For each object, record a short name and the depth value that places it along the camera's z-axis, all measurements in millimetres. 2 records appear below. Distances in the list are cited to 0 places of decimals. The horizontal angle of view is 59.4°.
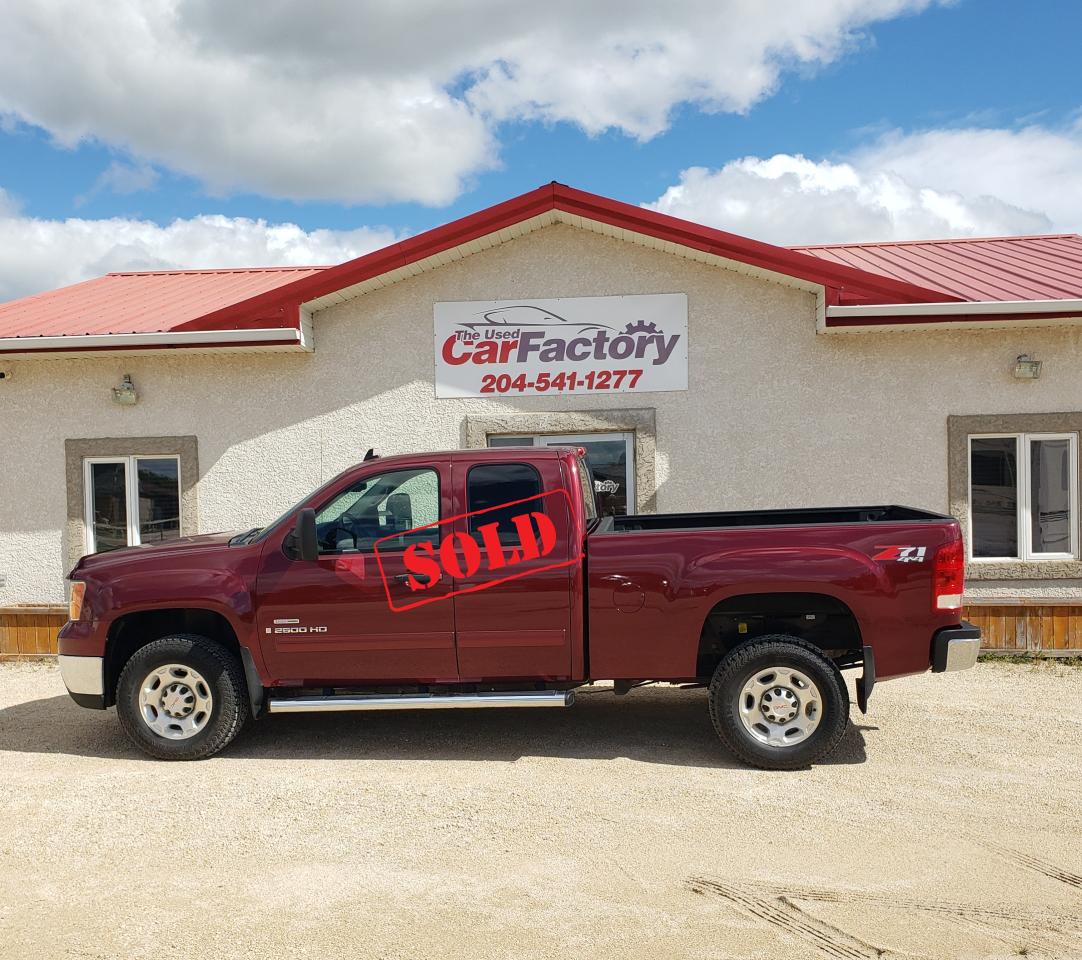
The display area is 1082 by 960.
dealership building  9648
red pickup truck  5844
